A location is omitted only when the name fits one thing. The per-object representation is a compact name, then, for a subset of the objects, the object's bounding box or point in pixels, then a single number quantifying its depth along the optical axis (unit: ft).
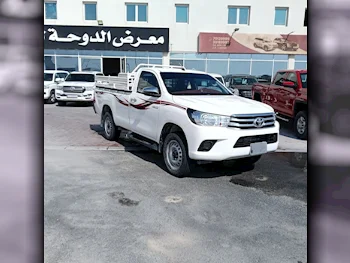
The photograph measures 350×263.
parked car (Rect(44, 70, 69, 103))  51.09
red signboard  76.38
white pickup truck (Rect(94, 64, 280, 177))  15.15
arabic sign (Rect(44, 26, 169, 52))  74.95
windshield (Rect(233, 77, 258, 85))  55.98
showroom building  75.46
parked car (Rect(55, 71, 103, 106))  48.49
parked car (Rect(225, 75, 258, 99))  54.13
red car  27.99
